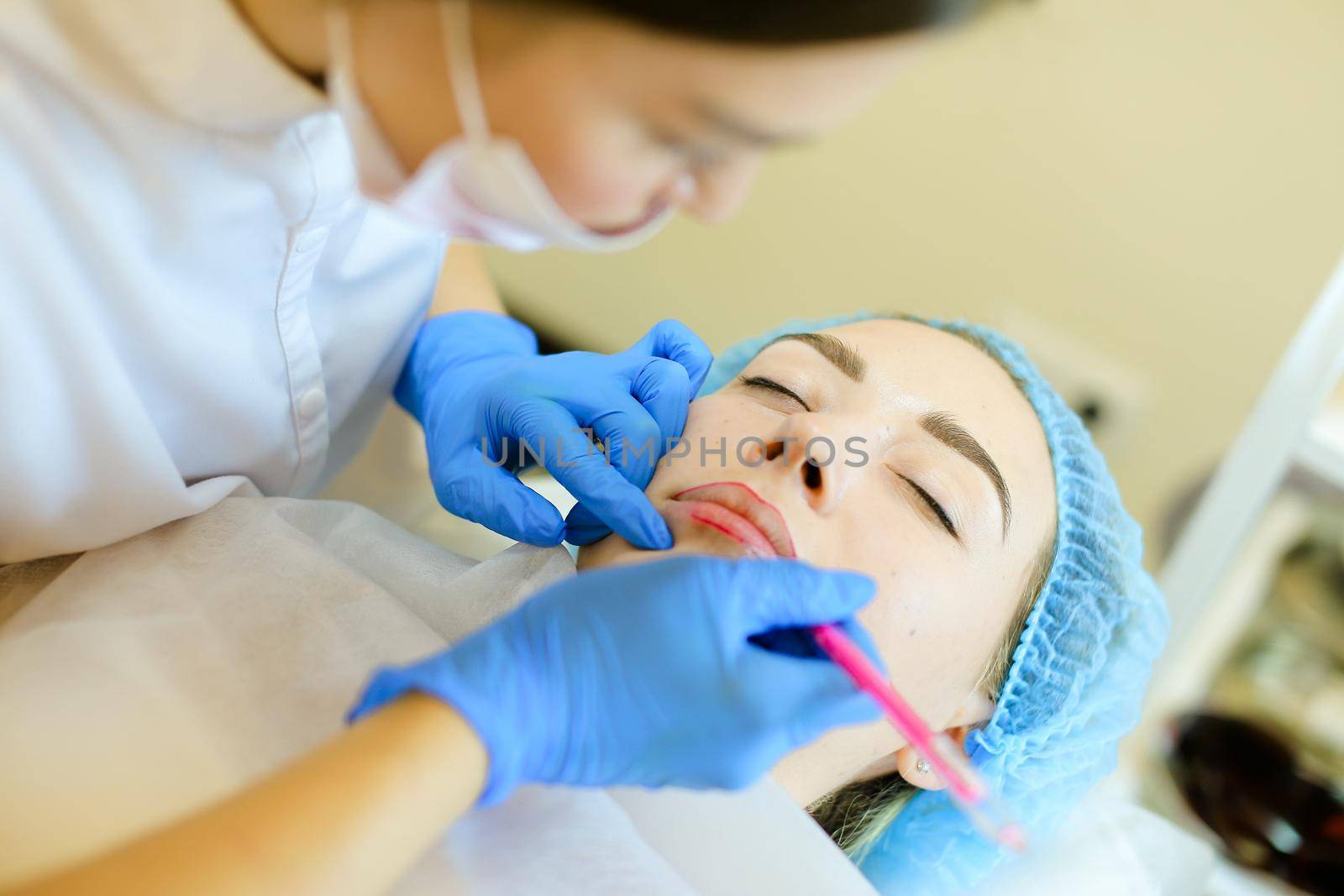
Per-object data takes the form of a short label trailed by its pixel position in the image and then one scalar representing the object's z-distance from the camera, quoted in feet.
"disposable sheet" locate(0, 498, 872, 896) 1.47
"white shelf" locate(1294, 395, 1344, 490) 2.29
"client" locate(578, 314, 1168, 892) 1.70
